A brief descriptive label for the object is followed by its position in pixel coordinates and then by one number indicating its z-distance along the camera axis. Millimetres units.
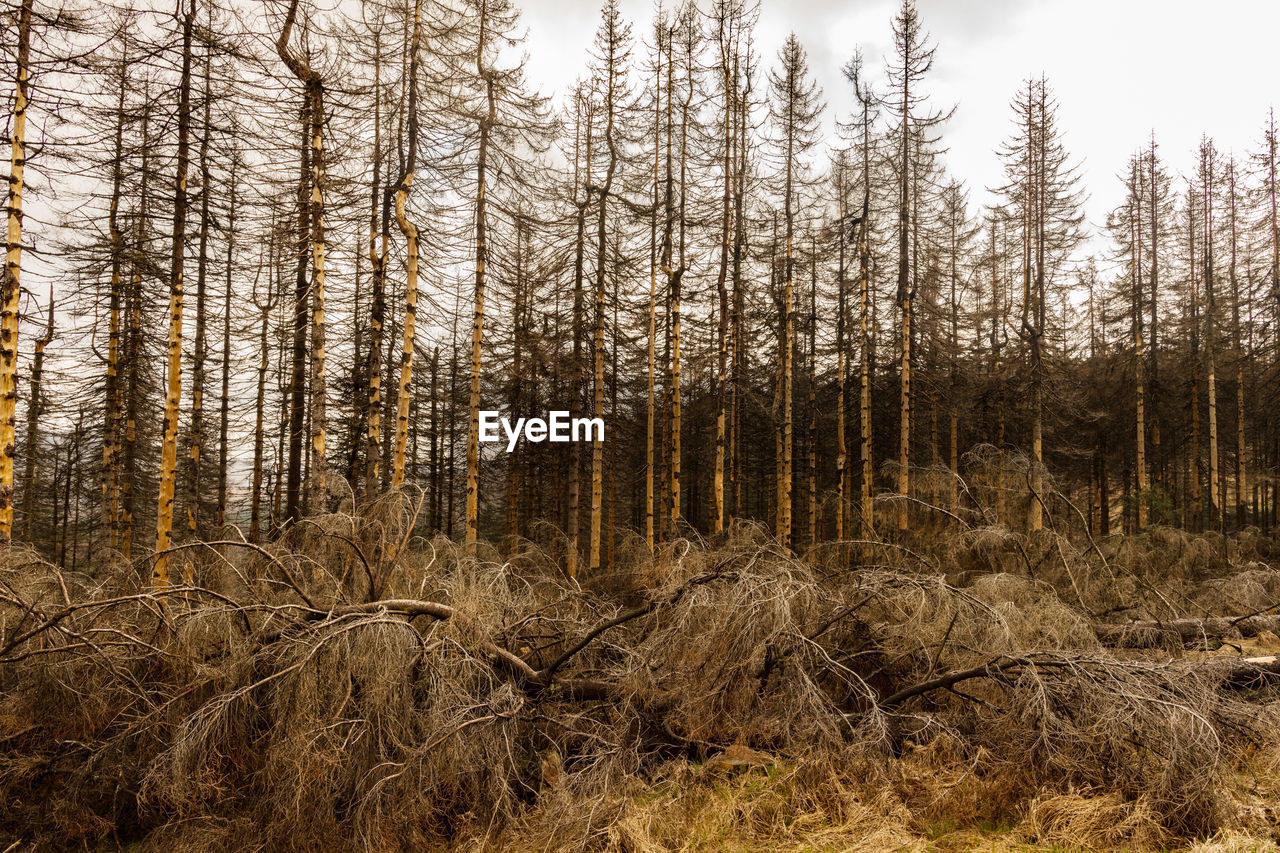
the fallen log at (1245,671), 5668
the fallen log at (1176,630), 7355
